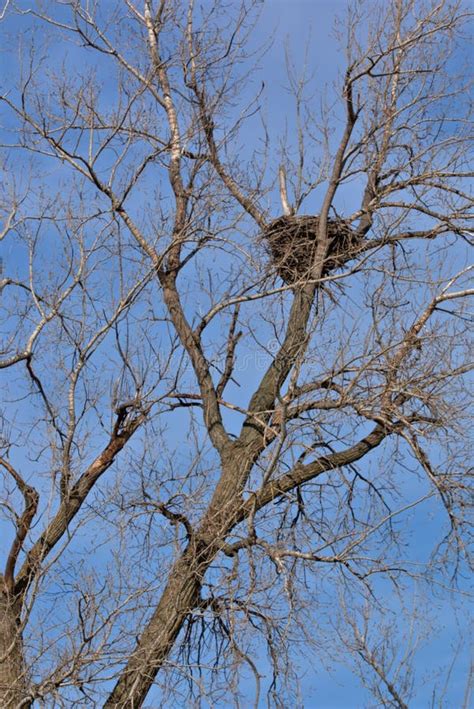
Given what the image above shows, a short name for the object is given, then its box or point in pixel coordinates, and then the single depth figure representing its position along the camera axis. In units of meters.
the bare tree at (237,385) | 17.42
